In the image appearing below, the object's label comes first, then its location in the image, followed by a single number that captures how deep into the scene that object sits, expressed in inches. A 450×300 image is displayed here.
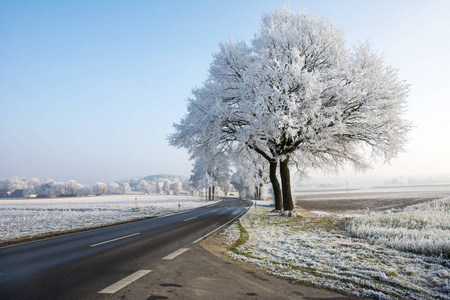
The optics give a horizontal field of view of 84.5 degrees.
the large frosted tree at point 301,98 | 506.6
